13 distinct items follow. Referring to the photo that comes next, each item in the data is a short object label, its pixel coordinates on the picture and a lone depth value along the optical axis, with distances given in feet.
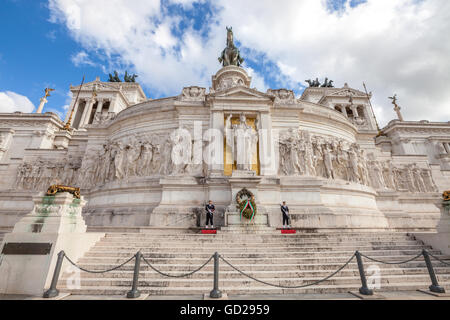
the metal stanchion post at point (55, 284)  16.92
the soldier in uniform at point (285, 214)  37.60
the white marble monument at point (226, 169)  43.29
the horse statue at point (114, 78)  193.98
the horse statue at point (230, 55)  87.25
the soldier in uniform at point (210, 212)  36.46
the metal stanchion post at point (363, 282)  17.43
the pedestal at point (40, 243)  18.21
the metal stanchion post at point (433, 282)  18.06
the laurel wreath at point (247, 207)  37.32
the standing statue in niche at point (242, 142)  45.37
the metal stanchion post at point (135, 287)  16.93
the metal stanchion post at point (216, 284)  16.70
